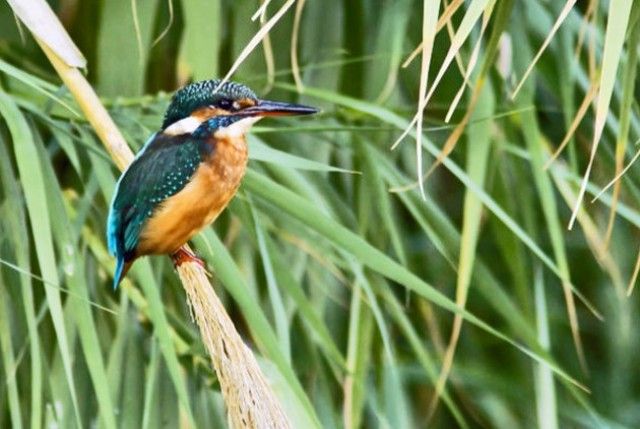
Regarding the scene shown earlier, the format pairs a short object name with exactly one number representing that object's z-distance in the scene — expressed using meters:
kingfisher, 5.95
